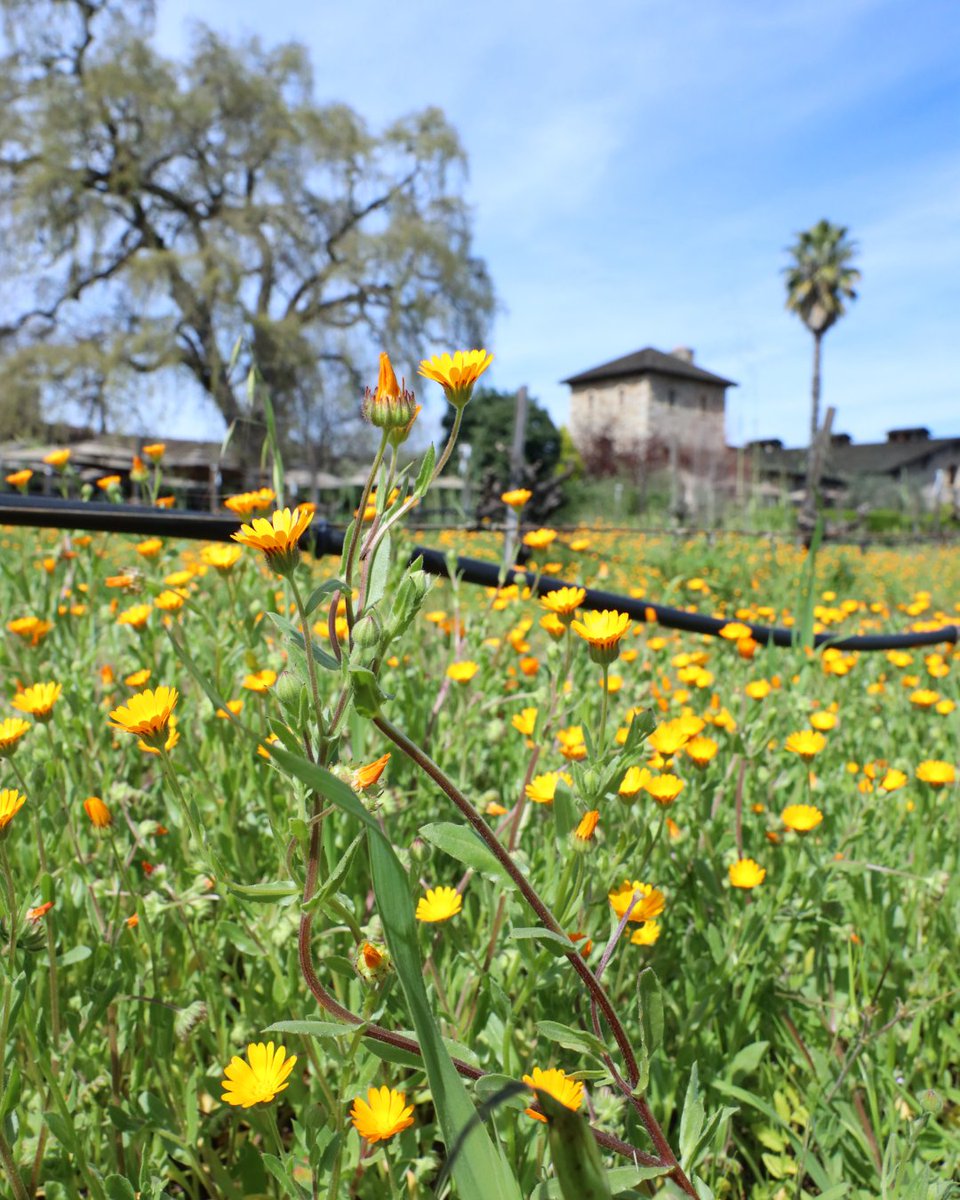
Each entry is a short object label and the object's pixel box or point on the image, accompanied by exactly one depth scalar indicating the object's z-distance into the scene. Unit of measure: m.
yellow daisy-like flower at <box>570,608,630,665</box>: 0.73
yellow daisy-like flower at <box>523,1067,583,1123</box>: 0.54
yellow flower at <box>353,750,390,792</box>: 0.52
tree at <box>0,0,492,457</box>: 19.55
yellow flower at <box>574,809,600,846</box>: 0.63
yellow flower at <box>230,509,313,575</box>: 0.53
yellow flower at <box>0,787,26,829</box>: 0.66
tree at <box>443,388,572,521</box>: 28.67
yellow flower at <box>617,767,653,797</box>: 0.87
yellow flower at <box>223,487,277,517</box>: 0.95
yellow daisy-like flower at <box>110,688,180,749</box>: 0.66
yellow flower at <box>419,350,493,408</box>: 0.57
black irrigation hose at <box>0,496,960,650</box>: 1.09
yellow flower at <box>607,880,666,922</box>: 0.81
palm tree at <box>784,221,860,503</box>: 27.50
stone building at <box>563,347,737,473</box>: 39.47
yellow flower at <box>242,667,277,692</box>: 1.04
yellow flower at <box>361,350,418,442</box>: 0.53
